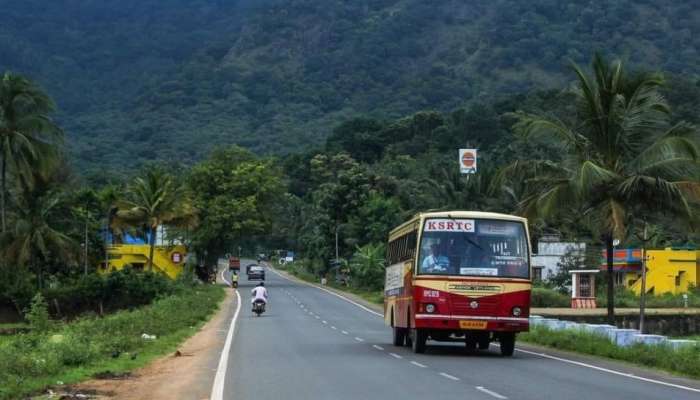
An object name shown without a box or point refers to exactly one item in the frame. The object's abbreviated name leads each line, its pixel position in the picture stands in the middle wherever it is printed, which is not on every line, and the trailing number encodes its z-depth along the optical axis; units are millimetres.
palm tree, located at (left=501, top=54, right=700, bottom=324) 26828
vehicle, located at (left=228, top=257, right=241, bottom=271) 108631
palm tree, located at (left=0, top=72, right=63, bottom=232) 55375
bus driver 22641
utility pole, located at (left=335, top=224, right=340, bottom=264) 83500
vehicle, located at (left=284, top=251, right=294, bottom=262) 128425
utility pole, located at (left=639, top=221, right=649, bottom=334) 30047
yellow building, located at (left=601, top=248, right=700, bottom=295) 63469
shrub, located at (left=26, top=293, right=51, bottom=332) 35988
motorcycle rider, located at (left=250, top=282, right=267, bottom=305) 44781
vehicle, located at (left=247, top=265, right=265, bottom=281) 86100
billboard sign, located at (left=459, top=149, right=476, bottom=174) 62406
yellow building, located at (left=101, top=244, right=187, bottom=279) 76188
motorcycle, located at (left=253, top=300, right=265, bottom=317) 44812
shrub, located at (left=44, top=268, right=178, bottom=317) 59688
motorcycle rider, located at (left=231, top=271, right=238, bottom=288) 75750
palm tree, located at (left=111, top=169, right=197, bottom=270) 65250
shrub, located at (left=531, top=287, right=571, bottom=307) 57906
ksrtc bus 22469
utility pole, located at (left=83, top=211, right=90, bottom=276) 64319
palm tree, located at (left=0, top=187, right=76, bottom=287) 58469
